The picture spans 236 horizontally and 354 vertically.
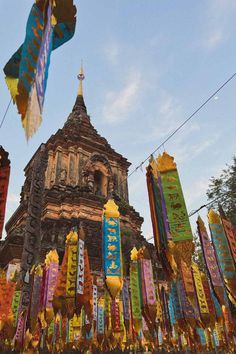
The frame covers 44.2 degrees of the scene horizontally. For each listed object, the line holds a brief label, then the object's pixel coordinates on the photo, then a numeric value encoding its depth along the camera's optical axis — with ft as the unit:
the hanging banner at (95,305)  32.27
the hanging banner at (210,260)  22.05
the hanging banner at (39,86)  11.64
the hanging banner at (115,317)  30.73
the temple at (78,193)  46.60
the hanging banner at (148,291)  25.81
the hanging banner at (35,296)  25.19
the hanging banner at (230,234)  22.84
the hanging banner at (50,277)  27.20
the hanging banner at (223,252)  21.03
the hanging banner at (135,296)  29.53
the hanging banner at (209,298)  26.56
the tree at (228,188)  60.24
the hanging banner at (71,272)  23.76
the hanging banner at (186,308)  24.81
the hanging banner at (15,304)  29.71
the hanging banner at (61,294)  24.12
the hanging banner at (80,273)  24.13
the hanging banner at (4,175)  17.16
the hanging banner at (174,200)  20.33
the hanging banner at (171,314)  33.58
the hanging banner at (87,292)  25.00
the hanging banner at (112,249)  23.32
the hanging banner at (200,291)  24.97
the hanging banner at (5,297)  29.32
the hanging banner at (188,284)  25.11
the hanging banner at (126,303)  31.14
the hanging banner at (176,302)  25.62
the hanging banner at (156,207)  20.54
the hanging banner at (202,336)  30.75
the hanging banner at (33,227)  28.48
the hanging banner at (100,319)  30.96
